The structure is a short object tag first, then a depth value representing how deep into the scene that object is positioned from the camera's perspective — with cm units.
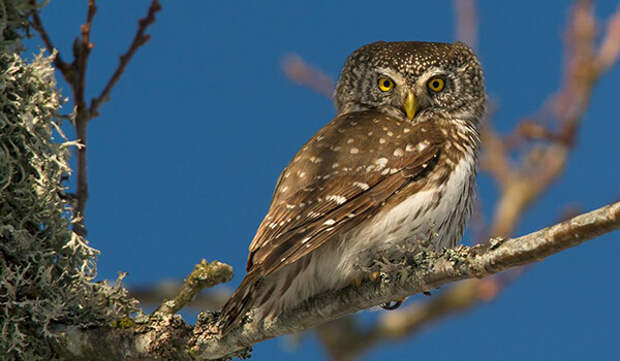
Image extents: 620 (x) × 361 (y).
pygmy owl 676
